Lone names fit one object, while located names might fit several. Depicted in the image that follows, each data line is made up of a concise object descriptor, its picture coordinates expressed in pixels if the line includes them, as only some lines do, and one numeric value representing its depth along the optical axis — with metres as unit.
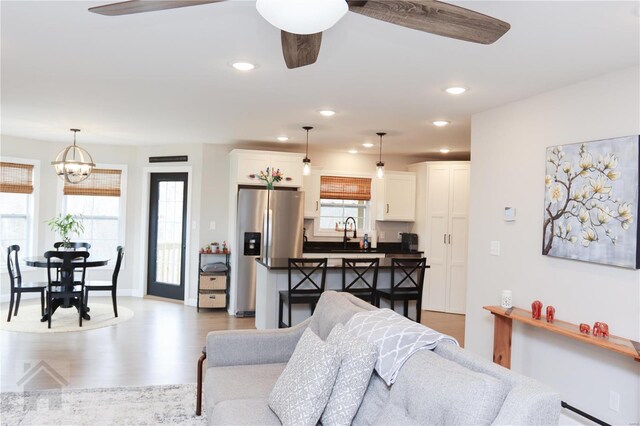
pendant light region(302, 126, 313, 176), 5.94
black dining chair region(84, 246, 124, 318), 6.10
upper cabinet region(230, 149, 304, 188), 6.54
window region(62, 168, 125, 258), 7.72
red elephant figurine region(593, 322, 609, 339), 3.02
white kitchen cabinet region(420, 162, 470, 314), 6.98
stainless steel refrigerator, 6.41
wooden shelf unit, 6.74
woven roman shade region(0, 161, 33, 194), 6.99
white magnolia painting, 2.95
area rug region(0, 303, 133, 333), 5.45
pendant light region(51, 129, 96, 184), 6.30
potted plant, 6.14
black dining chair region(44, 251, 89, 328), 5.55
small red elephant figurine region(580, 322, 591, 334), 3.09
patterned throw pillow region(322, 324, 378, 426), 2.10
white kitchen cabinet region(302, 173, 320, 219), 7.22
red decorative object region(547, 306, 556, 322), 3.43
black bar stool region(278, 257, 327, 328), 4.66
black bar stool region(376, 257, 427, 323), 4.85
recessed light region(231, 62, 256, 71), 3.22
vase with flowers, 6.52
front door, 7.48
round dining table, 5.64
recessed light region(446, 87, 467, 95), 3.62
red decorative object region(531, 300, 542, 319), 3.50
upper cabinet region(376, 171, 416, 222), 7.51
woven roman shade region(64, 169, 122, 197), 7.67
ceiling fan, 1.39
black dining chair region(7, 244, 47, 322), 5.74
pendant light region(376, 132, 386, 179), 5.76
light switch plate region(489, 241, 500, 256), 4.15
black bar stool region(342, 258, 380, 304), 4.86
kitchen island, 4.98
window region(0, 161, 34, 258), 7.04
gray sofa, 1.57
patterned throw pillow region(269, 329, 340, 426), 2.09
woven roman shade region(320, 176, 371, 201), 7.39
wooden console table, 2.82
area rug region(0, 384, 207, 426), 3.15
